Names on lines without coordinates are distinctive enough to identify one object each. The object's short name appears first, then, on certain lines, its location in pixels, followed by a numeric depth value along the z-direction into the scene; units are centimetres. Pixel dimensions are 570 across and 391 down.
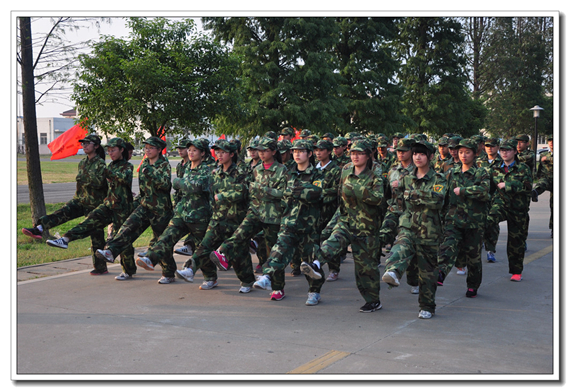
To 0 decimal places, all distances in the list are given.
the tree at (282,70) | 1747
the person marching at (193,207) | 775
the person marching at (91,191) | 861
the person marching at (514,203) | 845
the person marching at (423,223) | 645
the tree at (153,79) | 1172
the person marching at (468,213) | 731
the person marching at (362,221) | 665
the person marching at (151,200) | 805
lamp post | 1660
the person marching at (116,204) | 840
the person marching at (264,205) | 730
